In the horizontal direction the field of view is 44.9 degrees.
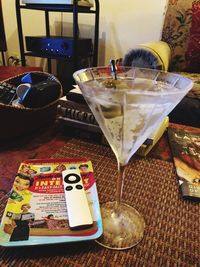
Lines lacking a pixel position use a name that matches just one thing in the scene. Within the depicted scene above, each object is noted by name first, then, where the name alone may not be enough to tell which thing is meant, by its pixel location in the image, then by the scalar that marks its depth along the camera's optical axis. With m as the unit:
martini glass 0.33
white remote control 0.39
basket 0.61
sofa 1.34
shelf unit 1.63
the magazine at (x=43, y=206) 0.37
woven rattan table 0.35
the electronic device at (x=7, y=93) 0.68
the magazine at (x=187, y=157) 0.51
